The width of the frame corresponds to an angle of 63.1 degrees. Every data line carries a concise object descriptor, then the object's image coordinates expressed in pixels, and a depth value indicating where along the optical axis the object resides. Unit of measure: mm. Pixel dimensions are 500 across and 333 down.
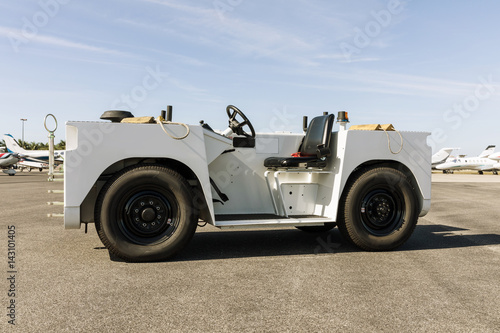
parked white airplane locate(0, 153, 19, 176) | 41100
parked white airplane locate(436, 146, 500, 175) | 62319
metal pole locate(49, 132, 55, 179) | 4559
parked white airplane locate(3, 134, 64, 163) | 57188
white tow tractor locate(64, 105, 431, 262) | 4062
